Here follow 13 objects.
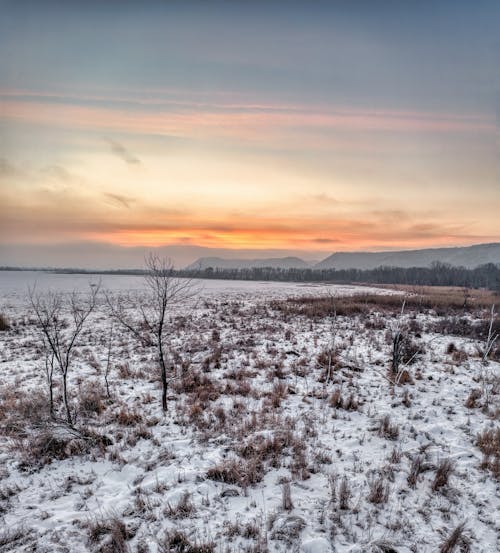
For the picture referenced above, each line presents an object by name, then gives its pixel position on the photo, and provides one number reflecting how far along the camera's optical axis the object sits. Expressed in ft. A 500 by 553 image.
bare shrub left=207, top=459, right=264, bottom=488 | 15.10
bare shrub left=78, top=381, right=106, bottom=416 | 22.73
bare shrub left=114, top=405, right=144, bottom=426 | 20.93
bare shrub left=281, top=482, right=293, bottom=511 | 13.32
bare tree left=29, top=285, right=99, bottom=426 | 33.96
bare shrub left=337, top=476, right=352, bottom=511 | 13.44
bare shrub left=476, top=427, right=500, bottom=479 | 16.11
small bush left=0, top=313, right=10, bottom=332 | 54.67
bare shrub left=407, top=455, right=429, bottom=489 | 14.94
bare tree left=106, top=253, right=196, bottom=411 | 23.25
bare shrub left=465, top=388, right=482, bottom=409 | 23.54
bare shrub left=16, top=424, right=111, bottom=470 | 16.97
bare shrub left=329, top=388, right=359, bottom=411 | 23.31
